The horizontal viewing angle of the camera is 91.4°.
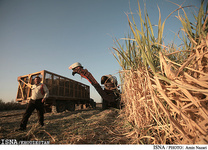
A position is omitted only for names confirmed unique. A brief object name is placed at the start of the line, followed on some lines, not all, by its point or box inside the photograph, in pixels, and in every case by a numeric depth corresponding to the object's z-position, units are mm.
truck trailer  6840
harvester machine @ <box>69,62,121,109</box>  7078
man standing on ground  3155
